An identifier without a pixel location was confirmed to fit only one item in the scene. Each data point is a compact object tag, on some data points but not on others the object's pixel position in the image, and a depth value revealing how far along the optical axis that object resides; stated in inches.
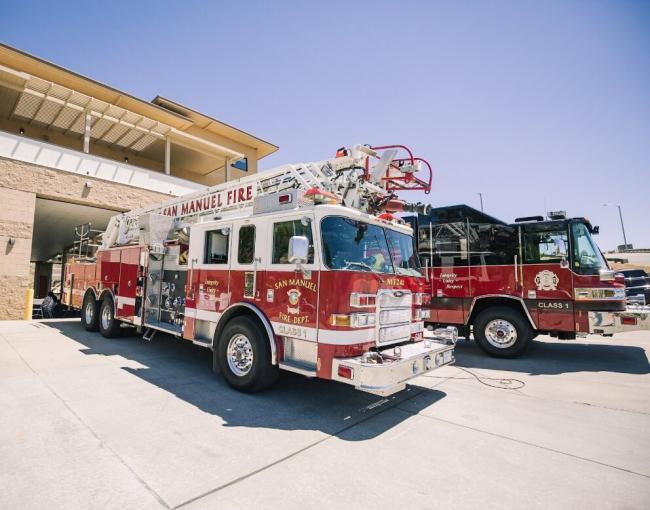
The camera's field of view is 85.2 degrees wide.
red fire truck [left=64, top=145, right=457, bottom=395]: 160.2
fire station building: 476.7
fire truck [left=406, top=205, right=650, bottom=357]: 269.1
